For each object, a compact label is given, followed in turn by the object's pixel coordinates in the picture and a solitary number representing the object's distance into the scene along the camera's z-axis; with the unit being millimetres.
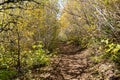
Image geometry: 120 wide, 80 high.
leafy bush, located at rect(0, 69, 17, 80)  4626
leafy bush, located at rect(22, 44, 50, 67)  5782
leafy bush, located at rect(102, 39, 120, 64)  4663
